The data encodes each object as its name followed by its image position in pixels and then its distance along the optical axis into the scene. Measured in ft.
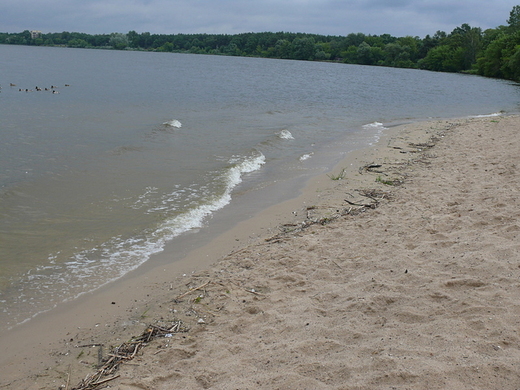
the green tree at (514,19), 295.40
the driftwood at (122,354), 11.63
